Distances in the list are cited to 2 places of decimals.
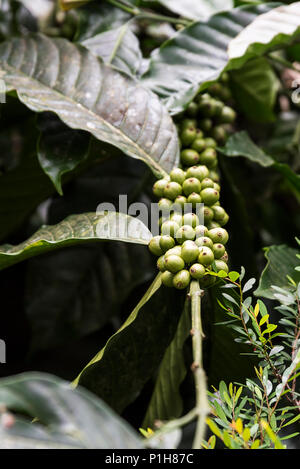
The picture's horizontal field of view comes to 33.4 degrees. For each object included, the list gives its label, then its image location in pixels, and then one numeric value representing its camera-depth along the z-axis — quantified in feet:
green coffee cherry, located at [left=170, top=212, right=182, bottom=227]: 2.24
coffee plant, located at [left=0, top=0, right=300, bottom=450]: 1.85
